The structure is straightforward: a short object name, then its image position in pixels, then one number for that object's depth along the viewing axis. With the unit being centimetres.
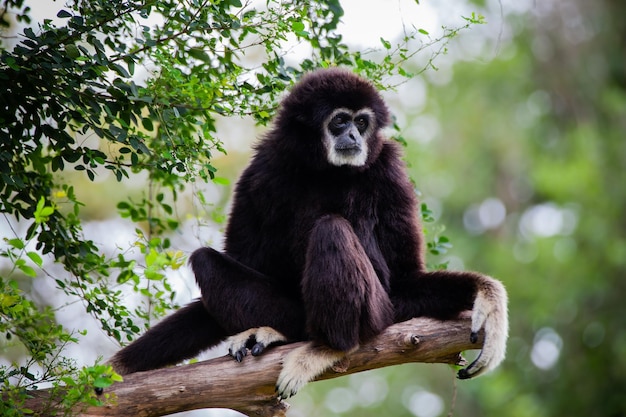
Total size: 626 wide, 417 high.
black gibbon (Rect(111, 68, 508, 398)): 1162
